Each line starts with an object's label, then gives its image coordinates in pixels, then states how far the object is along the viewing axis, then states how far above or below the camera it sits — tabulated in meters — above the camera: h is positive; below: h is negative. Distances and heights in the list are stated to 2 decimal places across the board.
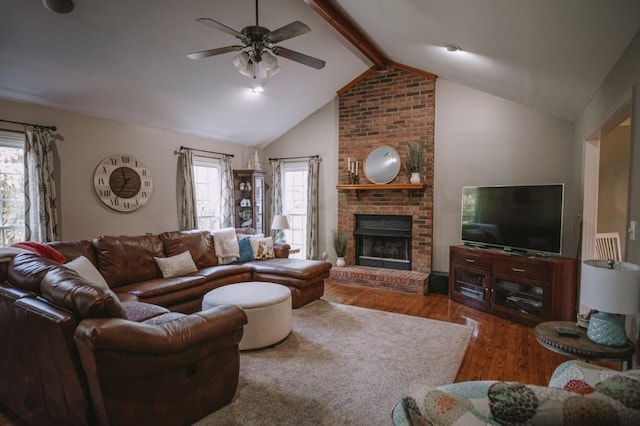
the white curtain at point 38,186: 3.69 +0.14
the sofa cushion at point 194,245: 4.40 -0.62
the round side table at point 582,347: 1.86 -0.83
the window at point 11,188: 3.64 +0.11
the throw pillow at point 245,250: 5.01 -0.76
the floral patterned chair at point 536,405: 0.86 -0.55
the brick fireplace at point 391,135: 5.34 +1.16
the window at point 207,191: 5.87 +0.18
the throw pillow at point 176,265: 4.04 -0.81
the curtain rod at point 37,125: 3.59 +0.83
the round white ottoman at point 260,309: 3.00 -1.01
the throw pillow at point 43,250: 2.89 -0.46
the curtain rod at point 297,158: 6.37 +0.87
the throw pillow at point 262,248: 5.14 -0.74
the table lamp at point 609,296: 1.78 -0.50
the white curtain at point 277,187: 6.71 +0.29
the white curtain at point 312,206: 6.32 -0.08
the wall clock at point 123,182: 4.39 +0.24
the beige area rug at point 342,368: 2.16 -1.37
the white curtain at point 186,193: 5.40 +0.12
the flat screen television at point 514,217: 3.76 -0.16
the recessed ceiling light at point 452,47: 3.50 +1.69
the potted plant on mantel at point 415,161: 5.24 +0.66
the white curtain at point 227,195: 6.09 +0.10
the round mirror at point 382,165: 5.55 +0.65
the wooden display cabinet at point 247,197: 6.34 +0.07
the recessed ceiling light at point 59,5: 2.70 +1.60
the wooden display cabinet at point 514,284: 3.60 -0.97
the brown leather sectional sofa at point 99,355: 1.68 -0.88
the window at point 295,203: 6.70 -0.03
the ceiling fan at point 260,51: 2.55 +1.31
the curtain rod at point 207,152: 5.44 +0.87
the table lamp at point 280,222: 5.80 -0.37
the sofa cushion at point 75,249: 3.35 -0.53
